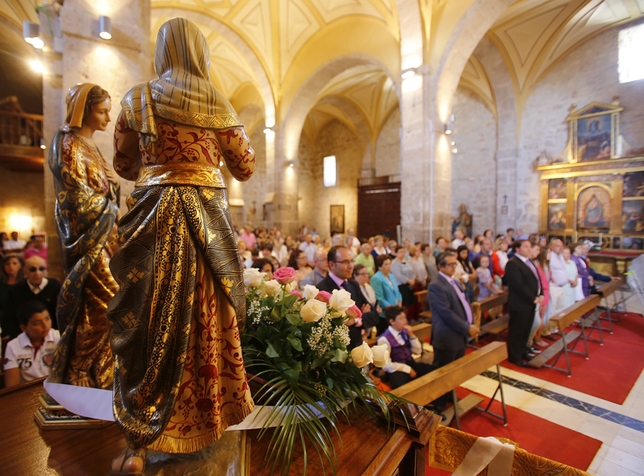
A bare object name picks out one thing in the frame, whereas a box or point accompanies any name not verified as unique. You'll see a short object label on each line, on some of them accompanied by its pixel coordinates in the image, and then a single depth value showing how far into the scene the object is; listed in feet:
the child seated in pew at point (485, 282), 21.32
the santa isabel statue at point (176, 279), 3.78
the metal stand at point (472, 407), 10.22
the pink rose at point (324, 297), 6.25
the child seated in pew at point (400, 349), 11.34
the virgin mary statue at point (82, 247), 5.78
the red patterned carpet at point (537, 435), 9.57
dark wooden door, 55.31
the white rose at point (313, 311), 5.13
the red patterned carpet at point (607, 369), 13.71
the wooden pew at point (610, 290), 20.68
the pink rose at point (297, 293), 6.55
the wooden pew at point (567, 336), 14.83
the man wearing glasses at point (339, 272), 11.06
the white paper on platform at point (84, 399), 4.98
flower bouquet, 4.51
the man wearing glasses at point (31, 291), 10.02
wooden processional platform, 4.09
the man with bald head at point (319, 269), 13.44
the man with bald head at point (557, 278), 20.75
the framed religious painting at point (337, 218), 65.36
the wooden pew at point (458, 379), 7.99
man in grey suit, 11.59
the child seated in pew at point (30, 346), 8.21
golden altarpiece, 33.88
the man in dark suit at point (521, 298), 15.92
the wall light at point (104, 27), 10.34
